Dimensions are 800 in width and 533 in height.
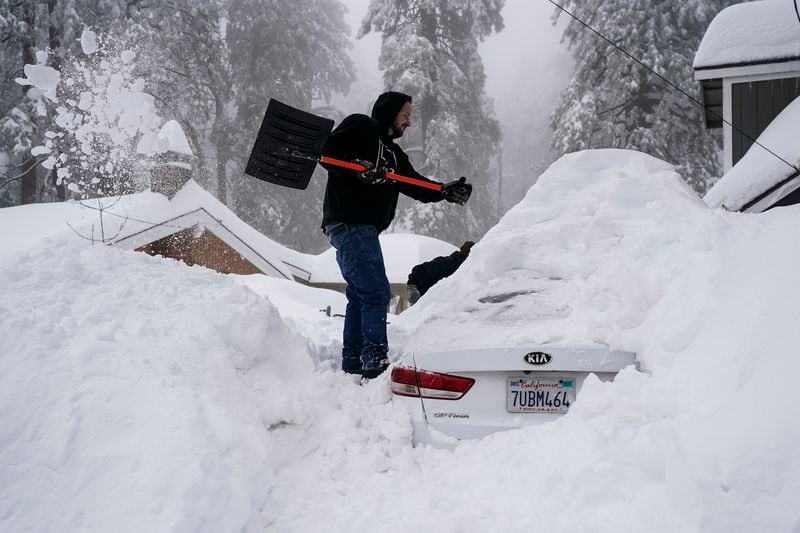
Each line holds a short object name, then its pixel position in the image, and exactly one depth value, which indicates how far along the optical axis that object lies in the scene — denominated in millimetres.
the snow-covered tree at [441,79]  27438
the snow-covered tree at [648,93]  20516
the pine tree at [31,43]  19188
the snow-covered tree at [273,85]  29688
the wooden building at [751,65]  9063
